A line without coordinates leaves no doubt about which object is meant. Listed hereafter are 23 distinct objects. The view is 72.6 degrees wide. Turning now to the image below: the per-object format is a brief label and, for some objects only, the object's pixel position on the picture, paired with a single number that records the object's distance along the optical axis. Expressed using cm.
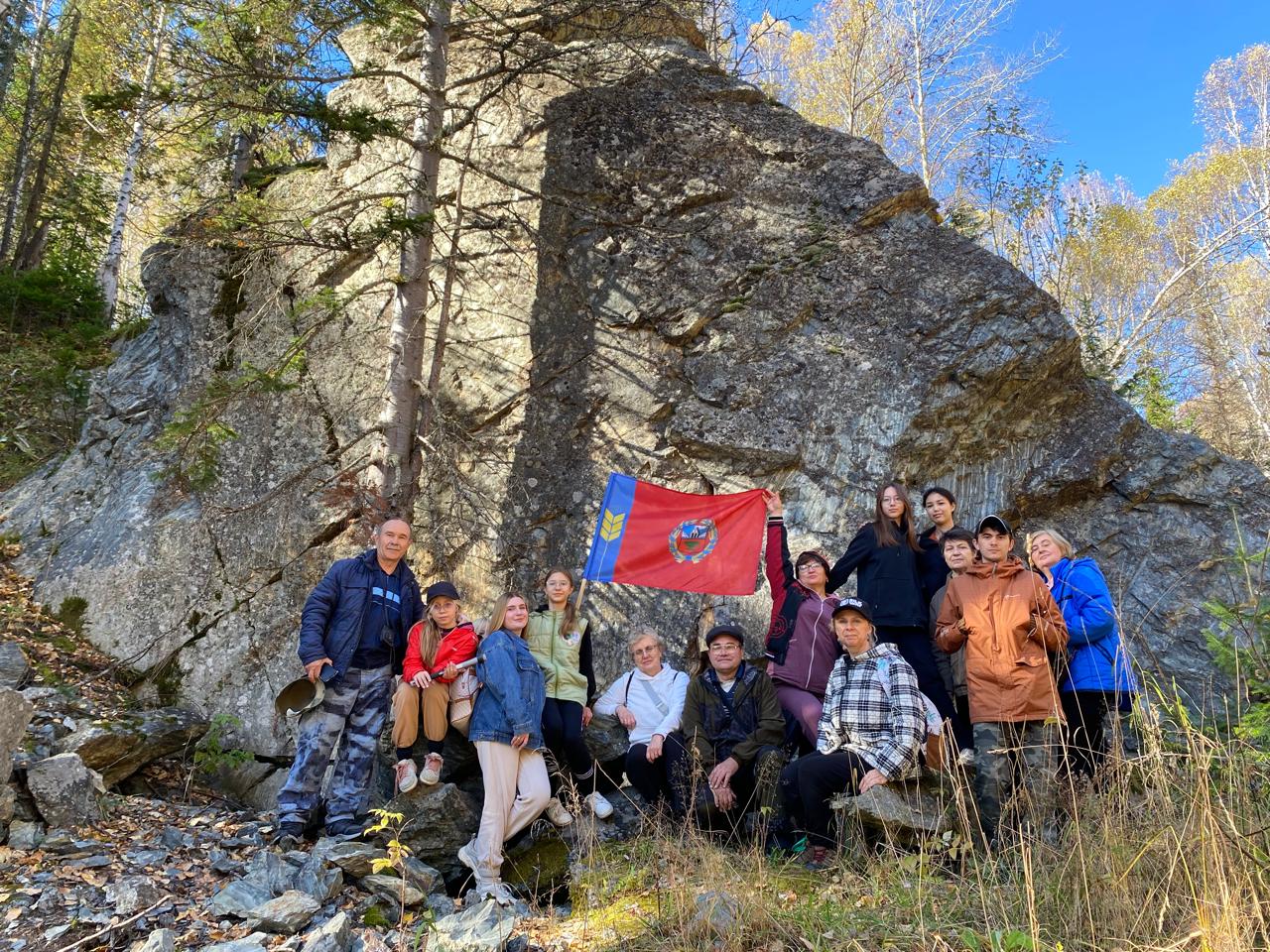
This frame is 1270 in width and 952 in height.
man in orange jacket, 496
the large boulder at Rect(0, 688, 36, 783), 519
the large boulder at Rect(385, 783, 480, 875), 569
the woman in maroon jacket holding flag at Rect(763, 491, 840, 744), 594
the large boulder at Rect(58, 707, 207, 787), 645
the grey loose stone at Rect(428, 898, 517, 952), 409
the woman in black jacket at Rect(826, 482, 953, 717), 592
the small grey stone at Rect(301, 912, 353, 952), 411
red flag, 752
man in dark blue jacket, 587
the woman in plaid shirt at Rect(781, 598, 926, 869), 510
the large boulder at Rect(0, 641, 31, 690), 702
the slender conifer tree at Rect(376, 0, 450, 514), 845
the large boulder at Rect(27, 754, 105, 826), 536
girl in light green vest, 618
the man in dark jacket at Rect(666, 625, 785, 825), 562
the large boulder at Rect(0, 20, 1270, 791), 858
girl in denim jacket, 545
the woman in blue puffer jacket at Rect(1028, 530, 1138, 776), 521
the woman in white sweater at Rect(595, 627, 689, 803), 594
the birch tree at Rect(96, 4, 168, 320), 1451
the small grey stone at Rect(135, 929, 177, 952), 409
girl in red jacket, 582
